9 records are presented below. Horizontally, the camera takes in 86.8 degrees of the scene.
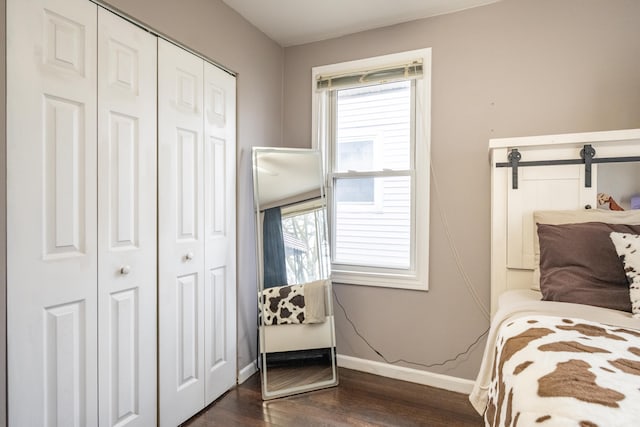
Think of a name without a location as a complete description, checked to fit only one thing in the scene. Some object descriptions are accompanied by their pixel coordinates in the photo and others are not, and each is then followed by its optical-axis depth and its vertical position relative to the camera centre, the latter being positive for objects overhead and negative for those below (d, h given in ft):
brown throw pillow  4.60 -0.81
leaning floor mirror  7.84 -1.44
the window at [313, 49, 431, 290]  7.85 +1.17
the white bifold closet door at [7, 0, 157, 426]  4.01 -0.09
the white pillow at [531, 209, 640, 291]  5.25 -0.12
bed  2.54 -1.17
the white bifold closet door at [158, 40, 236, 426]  5.90 -0.42
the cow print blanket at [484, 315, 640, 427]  2.29 -1.31
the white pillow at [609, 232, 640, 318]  4.26 -0.63
